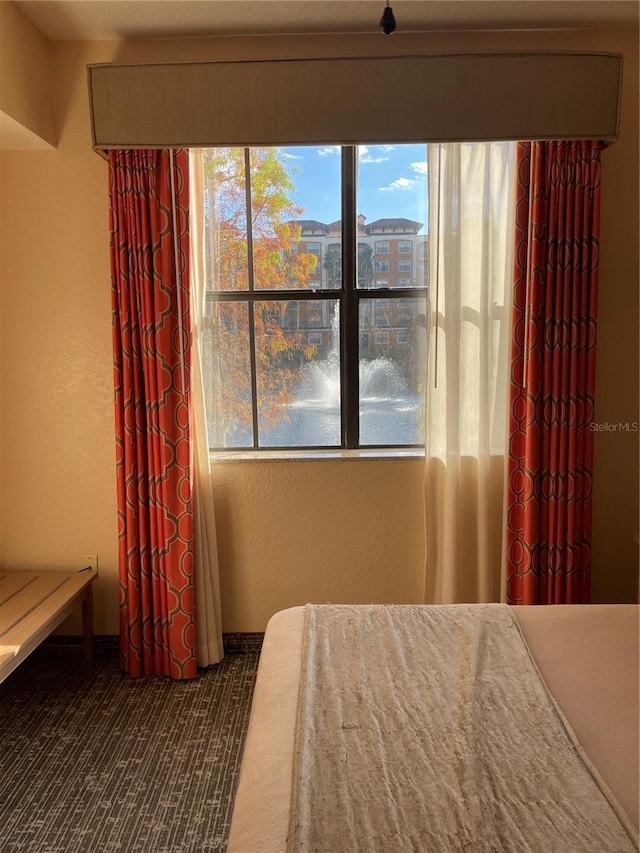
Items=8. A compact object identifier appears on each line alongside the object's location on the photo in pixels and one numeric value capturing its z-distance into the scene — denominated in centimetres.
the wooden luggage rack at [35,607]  236
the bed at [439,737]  124
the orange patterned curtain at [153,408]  275
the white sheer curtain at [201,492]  285
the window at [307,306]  296
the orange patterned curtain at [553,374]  273
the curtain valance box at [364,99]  257
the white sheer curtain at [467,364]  281
